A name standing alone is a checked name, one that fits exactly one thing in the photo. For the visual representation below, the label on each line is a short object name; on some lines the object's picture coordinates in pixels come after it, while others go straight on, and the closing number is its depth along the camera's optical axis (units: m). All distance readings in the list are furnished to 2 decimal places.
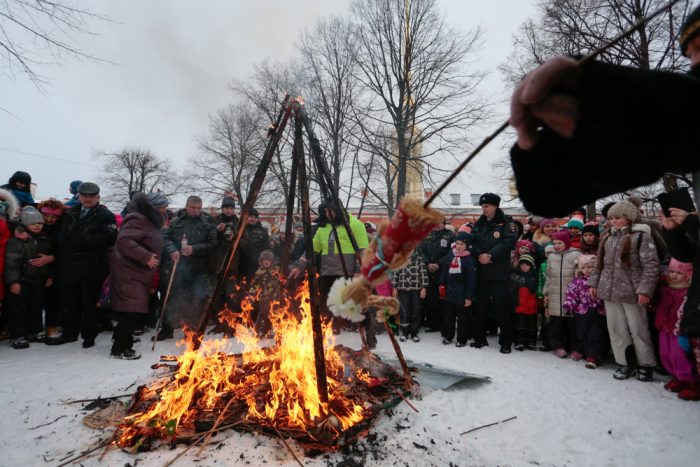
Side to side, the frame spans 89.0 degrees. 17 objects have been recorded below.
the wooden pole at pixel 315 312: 3.04
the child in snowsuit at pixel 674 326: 4.03
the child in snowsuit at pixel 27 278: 5.40
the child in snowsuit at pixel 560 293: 5.59
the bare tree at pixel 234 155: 26.02
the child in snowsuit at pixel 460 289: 6.24
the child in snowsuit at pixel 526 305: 6.01
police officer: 5.89
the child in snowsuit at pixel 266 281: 6.37
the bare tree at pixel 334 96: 15.99
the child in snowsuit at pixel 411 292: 6.70
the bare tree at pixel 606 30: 10.70
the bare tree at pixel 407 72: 14.52
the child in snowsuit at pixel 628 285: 4.47
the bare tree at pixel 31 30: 4.48
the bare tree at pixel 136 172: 38.72
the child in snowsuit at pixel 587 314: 5.12
